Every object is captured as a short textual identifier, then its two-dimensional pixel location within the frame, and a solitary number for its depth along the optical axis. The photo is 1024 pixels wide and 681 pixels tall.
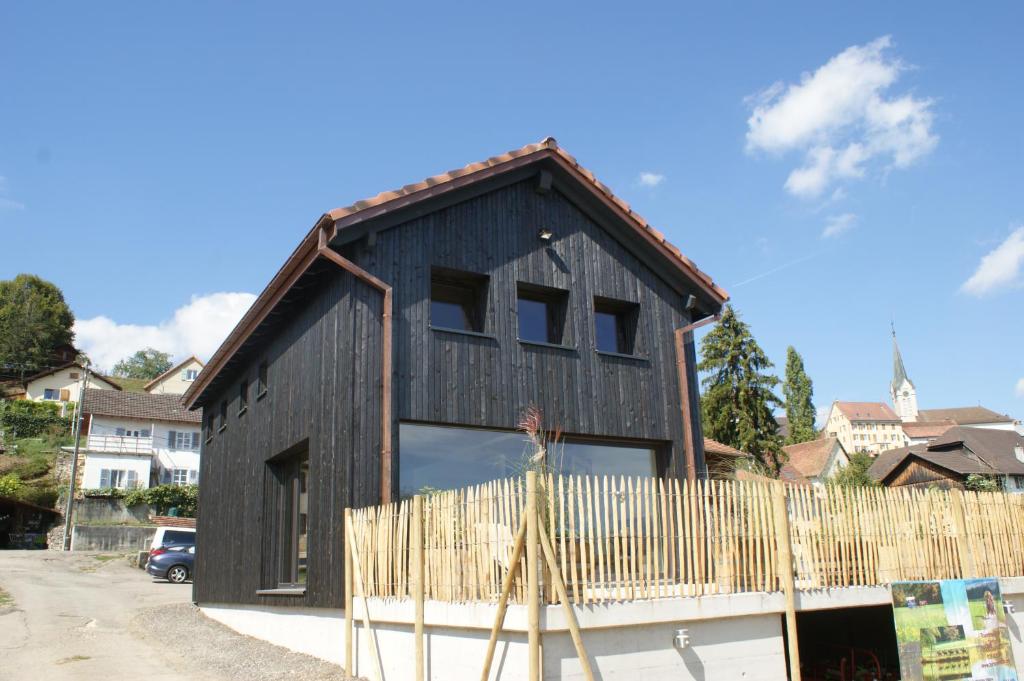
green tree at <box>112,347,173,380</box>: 112.50
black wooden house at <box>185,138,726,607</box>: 11.18
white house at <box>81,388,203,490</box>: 48.22
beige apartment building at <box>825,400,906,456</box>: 144.50
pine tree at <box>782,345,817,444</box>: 95.12
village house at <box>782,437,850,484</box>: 73.88
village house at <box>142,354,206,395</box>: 72.56
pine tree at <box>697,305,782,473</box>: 40.41
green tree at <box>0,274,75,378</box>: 78.88
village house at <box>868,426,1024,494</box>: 52.25
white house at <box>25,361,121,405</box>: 68.81
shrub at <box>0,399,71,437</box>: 58.44
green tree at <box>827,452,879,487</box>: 46.04
